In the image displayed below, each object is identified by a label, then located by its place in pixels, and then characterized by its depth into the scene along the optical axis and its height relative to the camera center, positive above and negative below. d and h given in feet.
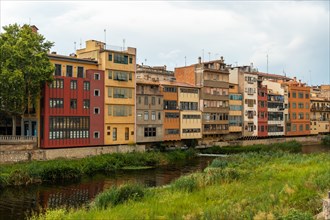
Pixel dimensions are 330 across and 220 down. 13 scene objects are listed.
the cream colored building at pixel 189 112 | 194.59 +9.08
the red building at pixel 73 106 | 145.89 +9.42
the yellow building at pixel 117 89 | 164.86 +17.50
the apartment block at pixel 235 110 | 225.15 +11.59
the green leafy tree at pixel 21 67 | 128.98 +20.81
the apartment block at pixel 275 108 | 252.42 +14.64
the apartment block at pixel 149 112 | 176.35 +8.30
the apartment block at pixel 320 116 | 294.66 +11.22
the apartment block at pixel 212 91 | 206.90 +20.89
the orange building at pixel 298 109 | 268.62 +14.67
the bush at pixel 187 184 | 73.51 -9.96
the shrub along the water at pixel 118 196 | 65.10 -10.91
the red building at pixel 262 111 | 241.96 +11.62
